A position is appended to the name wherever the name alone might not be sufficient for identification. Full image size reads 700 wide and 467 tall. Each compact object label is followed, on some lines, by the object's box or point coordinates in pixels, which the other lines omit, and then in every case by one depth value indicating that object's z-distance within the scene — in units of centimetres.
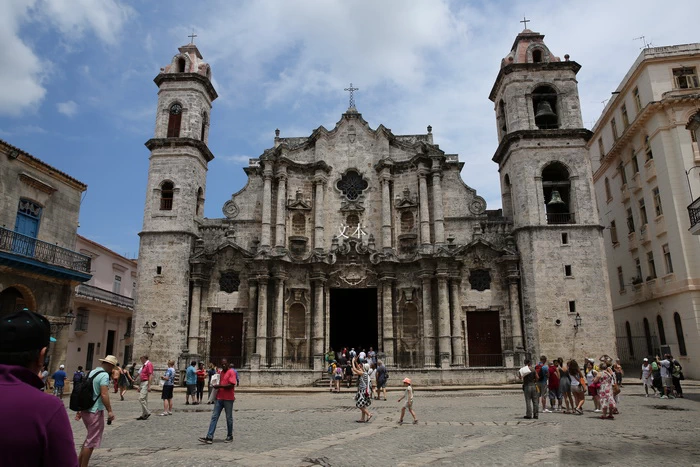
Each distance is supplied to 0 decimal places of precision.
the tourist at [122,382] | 1990
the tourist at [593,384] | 1428
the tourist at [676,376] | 1761
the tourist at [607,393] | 1280
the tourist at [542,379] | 1520
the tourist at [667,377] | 1755
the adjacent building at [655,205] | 2511
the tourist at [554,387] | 1527
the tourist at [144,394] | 1389
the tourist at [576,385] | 1434
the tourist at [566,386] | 1459
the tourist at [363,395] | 1271
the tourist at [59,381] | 1875
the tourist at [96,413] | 712
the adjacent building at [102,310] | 3077
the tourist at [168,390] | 1506
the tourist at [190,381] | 1781
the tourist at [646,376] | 1844
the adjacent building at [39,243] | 1847
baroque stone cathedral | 2527
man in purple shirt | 214
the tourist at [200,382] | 1848
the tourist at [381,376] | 1895
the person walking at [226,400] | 973
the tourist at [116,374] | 1681
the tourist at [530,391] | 1320
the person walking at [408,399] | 1212
